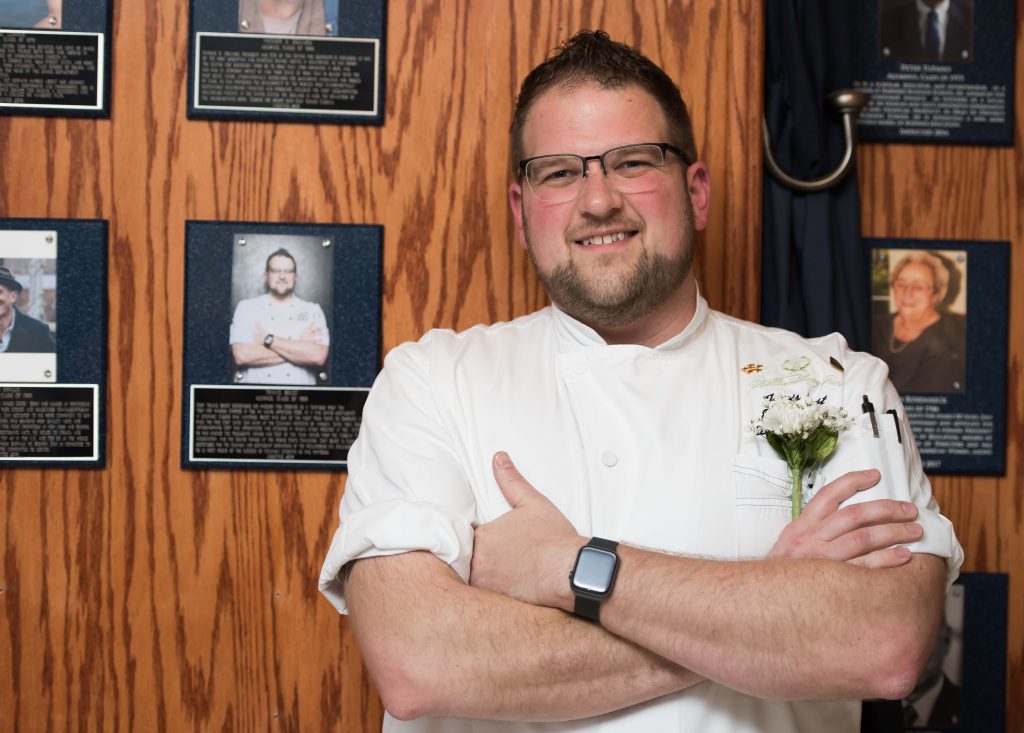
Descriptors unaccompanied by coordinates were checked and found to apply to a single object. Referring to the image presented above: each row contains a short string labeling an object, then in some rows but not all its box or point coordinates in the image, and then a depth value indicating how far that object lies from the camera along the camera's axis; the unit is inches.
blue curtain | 78.7
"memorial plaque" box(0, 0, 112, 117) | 75.9
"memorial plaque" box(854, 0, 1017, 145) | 83.0
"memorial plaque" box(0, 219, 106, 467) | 76.0
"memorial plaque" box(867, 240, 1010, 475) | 82.8
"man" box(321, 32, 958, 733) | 48.8
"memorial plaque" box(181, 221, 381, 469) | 76.4
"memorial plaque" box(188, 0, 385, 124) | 76.3
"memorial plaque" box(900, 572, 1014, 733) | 81.7
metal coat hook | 77.5
